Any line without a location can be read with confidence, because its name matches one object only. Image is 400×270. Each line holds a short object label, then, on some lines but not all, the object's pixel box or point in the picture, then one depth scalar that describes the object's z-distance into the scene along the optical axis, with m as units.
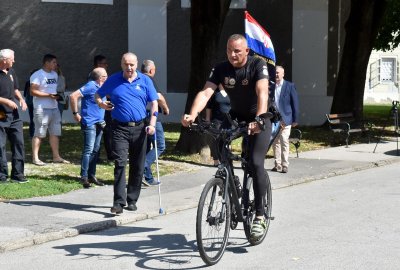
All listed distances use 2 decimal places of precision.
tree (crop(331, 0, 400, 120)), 22.72
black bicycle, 6.74
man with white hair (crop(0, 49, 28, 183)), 11.60
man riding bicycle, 7.21
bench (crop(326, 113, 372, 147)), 19.18
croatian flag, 12.59
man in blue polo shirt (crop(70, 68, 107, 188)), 11.65
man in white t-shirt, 13.69
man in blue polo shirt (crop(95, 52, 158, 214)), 9.39
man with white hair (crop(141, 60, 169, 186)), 11.57
